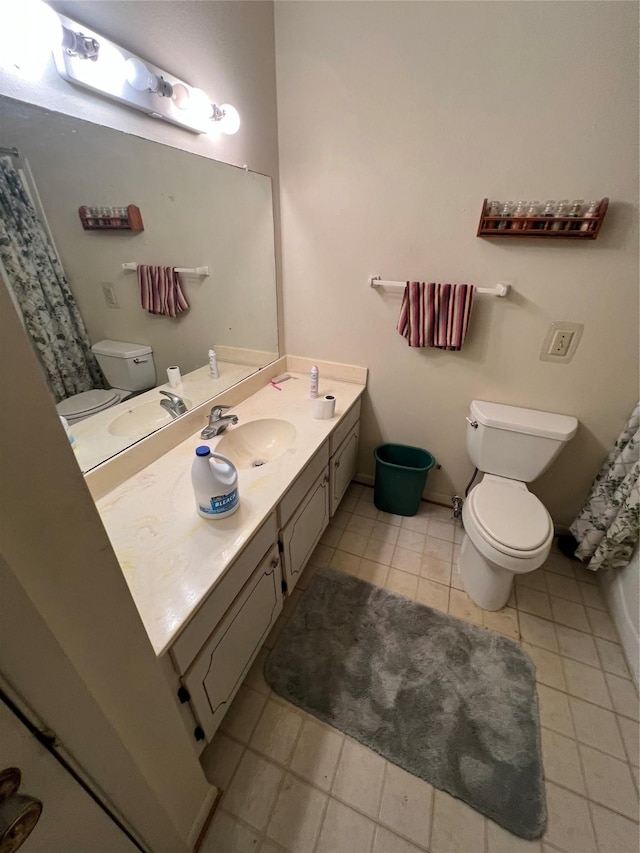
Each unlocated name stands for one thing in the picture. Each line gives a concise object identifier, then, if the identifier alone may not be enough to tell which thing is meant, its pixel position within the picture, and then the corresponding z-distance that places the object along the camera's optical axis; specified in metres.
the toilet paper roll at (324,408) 1.47
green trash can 1.85
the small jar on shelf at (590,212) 1.21
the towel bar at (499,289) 1.42
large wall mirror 0.81
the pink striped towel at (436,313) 1.49
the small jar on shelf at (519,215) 1.29
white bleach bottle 0.89
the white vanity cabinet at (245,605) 0.83
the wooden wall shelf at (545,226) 1.22
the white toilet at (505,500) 1.29
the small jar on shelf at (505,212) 1.31
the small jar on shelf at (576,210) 1.23
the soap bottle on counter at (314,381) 1.65
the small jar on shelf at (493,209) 1.33
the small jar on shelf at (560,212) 1.24
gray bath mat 1.03
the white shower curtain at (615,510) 1.35
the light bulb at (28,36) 0.69
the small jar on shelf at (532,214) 1.27
